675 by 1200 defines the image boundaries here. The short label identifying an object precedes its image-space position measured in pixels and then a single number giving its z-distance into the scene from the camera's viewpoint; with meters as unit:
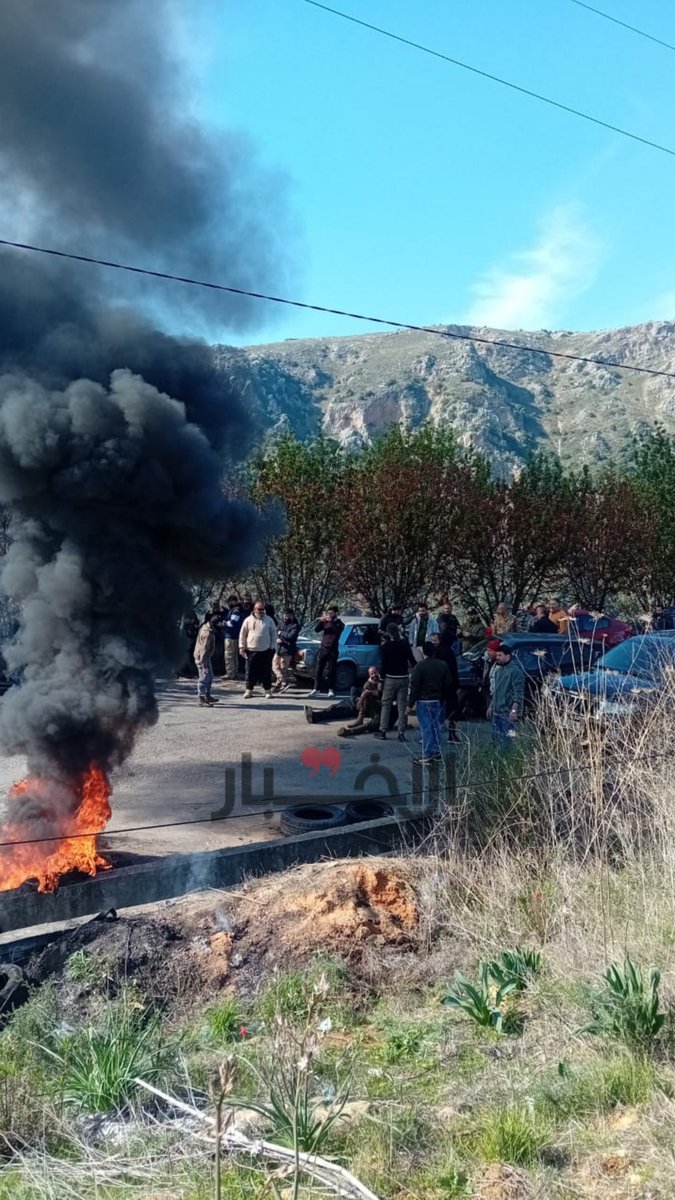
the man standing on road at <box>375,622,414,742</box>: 13.21
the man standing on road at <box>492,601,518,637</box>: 16.31
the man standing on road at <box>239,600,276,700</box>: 17.28
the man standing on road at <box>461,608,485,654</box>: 17.47
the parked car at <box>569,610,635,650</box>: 16.41
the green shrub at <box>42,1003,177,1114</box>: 4.10
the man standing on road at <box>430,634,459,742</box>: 11.16
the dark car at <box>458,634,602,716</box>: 13.91
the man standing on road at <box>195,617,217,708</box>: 15.94
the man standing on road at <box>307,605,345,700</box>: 17.73
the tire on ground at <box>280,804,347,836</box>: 8.70
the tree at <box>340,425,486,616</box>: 23.52
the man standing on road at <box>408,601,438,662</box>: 17.48
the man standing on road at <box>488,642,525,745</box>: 9.73
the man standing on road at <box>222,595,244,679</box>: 19.62
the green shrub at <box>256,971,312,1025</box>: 5.33
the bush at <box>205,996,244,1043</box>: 5.16
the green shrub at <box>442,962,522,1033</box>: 4.86
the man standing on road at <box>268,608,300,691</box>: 18.89
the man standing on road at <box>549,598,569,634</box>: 16.73
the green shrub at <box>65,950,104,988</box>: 5.78
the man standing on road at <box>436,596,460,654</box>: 12.86
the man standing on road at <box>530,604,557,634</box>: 16.17
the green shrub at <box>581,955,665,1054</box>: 4.24
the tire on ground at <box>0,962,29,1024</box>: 5.62
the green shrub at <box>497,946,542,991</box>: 5.14
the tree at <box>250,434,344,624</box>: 23.80
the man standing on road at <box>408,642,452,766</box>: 10.93
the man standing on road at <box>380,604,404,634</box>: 17.00
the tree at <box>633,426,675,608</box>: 27.20
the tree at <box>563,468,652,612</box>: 25.59
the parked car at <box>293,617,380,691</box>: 19.06
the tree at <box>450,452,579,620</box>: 24.45
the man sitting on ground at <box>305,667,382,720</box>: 14.08
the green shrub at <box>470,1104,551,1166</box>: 3.56
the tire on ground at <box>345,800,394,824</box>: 8.93
